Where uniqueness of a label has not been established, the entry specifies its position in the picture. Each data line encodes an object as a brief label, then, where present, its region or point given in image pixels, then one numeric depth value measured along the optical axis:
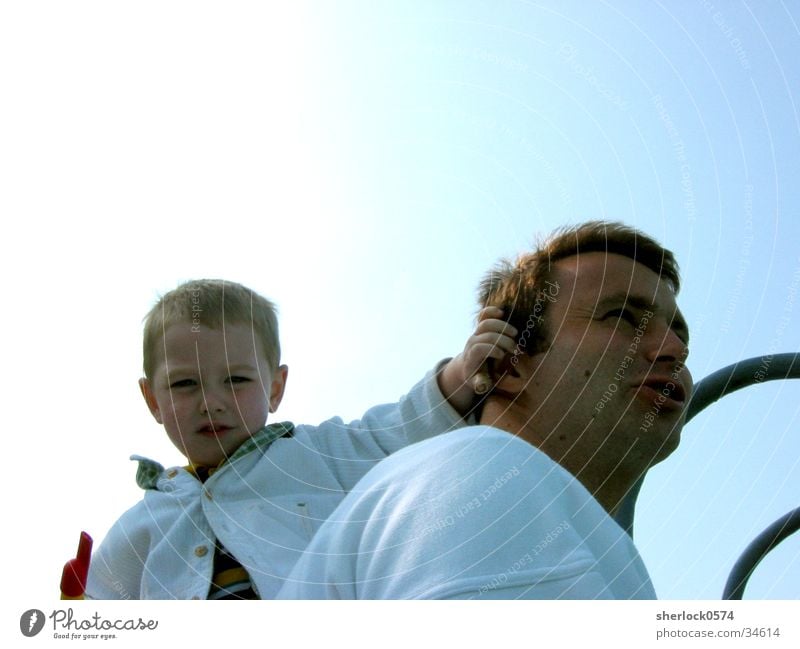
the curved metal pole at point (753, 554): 0.97
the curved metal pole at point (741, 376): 0.93
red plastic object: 0.70
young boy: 0.77
